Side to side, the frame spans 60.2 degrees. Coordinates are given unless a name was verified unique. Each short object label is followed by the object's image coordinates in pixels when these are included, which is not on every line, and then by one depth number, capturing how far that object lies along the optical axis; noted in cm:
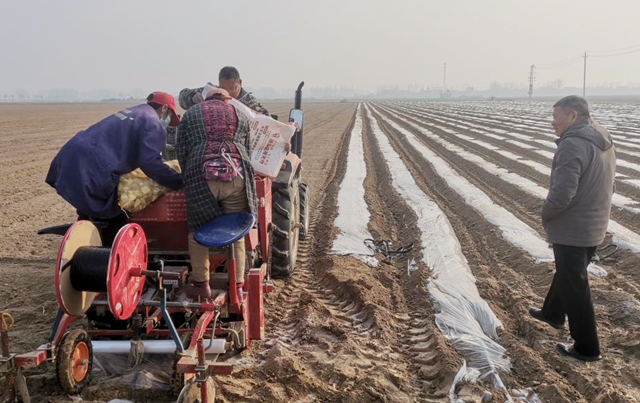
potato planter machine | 287
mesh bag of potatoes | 343
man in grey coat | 366
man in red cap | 332
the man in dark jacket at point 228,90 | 500
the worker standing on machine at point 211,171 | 330
